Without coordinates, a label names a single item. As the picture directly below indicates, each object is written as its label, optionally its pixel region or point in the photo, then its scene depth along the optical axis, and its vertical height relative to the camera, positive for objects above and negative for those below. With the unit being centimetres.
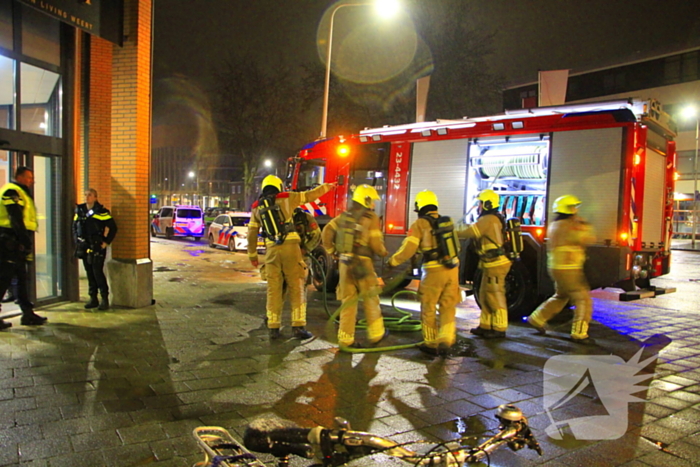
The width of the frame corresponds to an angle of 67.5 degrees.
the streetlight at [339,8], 1438 +544
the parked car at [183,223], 2628 -132
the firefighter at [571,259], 652 -64
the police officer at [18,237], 643 -56
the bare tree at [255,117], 3206 +512
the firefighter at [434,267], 577 -69
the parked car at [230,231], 1948 -127
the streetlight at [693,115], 2881 +603
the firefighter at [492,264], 673 -75
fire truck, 718 +48
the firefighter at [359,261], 585 -67
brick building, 746 +83
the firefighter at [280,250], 634 -62
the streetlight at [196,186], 8765 +193
